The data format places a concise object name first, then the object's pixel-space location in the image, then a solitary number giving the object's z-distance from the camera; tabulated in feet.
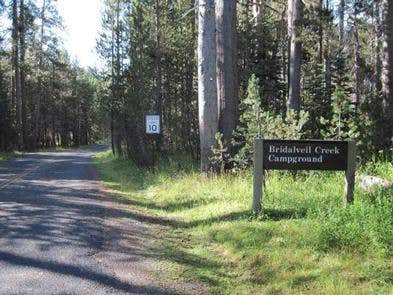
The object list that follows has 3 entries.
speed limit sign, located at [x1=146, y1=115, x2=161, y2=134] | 61.41
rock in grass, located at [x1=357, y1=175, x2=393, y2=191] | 31.69
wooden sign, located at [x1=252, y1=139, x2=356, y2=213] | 28.45
